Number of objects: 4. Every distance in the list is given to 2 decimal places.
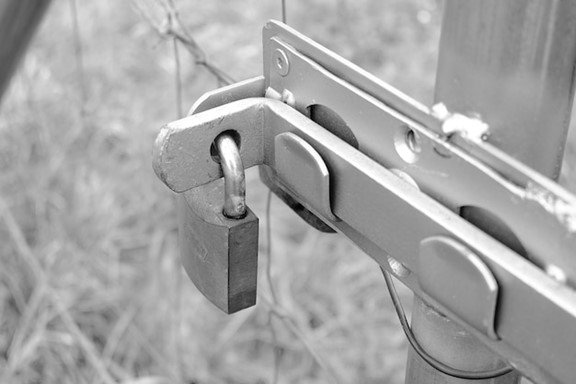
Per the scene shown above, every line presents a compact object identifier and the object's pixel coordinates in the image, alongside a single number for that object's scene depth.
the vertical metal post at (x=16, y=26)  0.80
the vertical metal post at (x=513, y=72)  0.57
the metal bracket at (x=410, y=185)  0.57
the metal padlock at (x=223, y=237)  0.68
